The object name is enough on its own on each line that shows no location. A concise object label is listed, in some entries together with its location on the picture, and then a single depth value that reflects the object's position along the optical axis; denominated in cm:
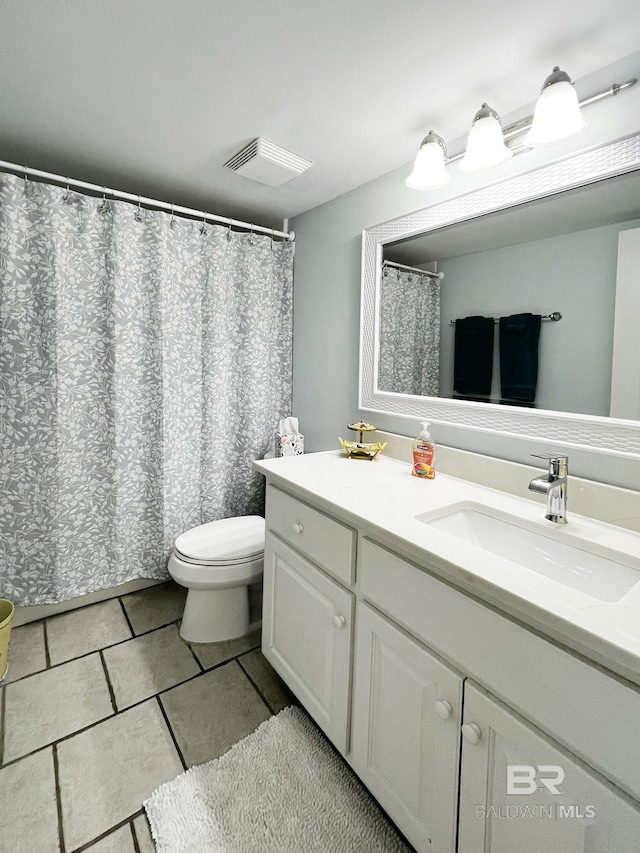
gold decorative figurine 171
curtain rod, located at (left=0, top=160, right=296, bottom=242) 167
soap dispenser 147
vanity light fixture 105
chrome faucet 109
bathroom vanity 64
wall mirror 111
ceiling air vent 159
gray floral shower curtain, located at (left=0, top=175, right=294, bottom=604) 175
